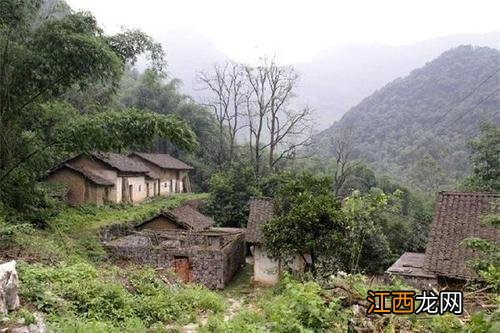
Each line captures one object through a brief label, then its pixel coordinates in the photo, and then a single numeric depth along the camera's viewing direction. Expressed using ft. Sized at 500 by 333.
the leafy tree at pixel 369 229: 27.37
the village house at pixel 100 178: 91.97
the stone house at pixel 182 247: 60.75
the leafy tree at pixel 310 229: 48.65
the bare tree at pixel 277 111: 108.99
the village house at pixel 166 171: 129.59
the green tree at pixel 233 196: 90.99
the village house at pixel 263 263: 59.31
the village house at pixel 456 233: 35.42
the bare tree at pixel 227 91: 119.65
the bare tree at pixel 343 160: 105.09
